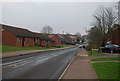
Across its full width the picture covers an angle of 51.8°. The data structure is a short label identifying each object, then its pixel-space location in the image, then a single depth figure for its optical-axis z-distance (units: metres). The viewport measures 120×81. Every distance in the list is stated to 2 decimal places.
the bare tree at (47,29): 85.02
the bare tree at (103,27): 32.70
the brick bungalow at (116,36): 29.22
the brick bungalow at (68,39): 96.52
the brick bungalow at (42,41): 42.83
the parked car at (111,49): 20.47
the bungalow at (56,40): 69.72
